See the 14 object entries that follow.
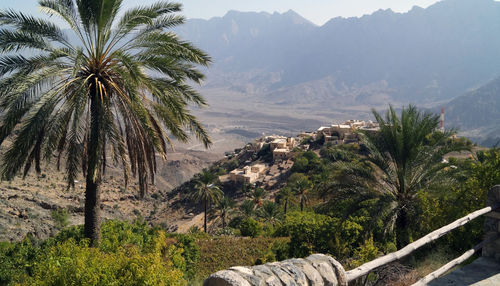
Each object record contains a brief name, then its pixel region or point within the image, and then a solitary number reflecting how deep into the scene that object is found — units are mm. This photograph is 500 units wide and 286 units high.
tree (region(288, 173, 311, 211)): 34156
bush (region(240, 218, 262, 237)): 26484
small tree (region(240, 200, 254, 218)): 36094
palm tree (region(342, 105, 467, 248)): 10883
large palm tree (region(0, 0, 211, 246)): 8312
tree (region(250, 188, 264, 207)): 41562
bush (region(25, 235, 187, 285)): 5051
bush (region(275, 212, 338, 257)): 15977
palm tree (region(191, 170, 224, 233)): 34094
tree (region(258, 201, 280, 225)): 33316
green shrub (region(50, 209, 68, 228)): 29091
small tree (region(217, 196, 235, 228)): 36406
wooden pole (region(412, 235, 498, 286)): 5199
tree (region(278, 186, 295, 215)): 38753
